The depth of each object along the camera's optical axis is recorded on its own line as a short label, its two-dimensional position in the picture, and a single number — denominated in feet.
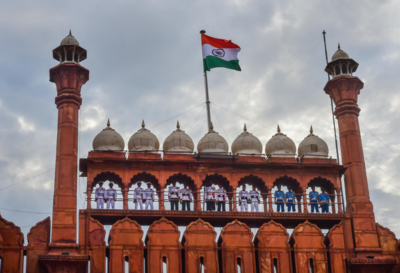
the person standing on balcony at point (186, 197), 98.12
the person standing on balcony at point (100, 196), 95.71
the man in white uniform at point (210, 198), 98.50
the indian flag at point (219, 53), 109.81
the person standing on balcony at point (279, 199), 100.13
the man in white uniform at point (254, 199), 99.25
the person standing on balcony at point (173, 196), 97.76
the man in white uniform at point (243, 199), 98.99
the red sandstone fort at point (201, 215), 91.56
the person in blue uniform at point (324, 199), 101.81
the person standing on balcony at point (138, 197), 96.73
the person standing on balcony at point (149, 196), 96.78
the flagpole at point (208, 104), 105.91
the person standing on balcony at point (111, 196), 96.17
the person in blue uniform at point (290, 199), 100.83
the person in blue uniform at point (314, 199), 100.88
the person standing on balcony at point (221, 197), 98.78
